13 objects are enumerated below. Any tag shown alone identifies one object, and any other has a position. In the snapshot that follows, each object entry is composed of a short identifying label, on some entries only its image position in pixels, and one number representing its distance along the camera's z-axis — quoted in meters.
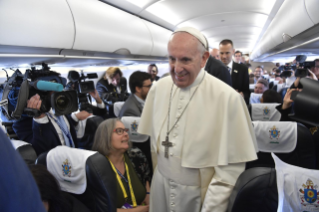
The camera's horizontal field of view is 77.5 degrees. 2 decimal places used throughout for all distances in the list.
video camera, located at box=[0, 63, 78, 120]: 1.67
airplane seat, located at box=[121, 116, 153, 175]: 2.59
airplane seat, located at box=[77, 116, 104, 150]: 2.86
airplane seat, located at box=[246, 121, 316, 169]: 1.96
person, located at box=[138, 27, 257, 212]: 1.20
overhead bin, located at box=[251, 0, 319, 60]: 1.69
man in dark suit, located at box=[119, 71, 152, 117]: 3.09
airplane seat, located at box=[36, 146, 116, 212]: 1.40
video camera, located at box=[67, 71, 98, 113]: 2.92
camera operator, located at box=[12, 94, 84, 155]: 1.97
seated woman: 2.00
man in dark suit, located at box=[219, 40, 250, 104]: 3.77
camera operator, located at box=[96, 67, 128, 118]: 4.75
